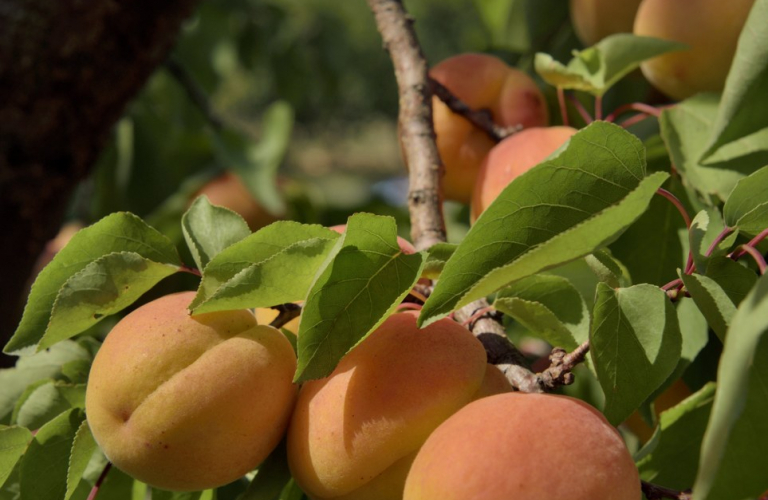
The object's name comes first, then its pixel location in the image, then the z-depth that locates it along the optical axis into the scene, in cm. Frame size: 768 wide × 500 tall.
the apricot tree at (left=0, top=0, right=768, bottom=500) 33
